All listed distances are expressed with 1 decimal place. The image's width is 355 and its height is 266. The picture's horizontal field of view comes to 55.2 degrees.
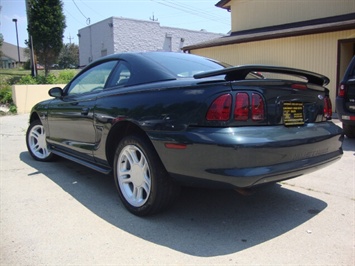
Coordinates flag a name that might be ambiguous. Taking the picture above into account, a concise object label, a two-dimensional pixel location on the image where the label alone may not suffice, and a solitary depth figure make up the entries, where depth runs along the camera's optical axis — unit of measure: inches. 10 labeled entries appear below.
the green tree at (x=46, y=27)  745.0
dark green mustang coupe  99.3
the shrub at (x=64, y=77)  661.3
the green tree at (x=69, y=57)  2785.4
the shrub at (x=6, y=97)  542.8
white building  1075.3
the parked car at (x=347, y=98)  239.5
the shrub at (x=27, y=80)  597.8
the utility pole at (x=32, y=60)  695.1
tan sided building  436.5
